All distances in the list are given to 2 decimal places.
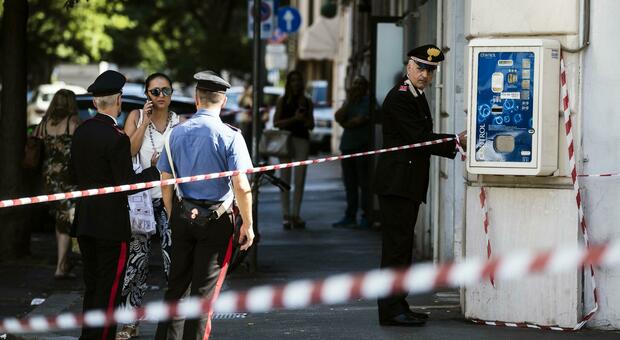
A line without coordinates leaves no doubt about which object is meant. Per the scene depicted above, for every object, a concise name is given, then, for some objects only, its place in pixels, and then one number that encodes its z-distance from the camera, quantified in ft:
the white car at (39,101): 221.44
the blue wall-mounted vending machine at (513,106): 50.66
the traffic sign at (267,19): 139.41
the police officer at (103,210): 45.61
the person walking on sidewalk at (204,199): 42.43
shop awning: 238.25
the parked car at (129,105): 90.94
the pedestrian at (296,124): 94.83
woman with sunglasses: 51.48
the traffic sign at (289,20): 168.09
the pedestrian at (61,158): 68.93
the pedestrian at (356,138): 94.00
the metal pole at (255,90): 70.21
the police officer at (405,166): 52.62
